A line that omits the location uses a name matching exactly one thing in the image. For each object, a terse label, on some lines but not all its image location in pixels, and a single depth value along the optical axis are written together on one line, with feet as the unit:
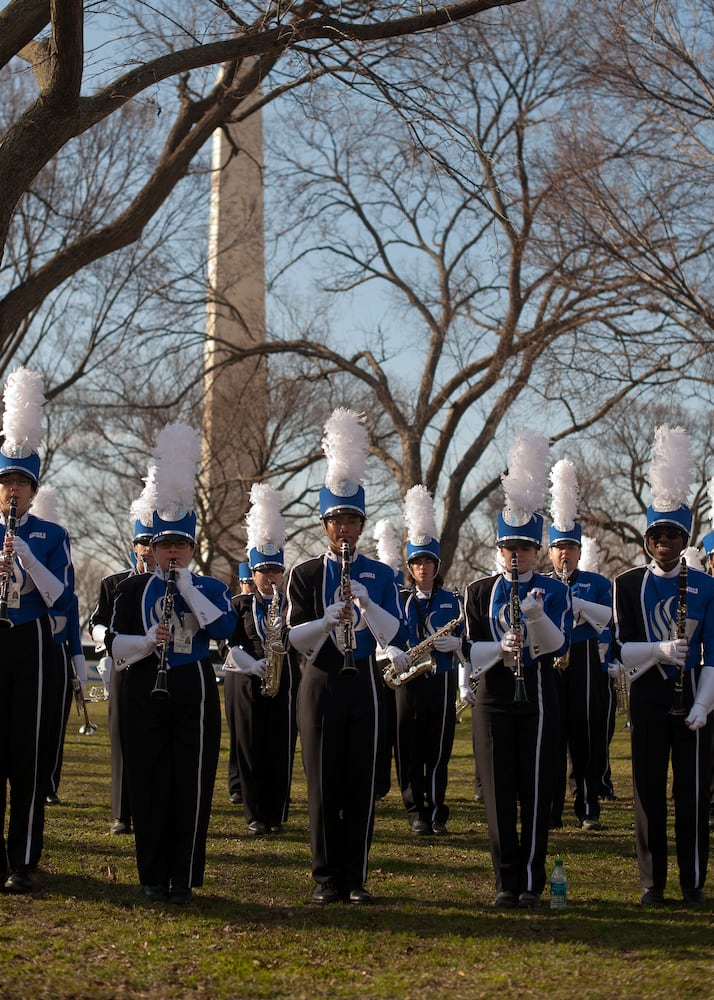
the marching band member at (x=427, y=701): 68.38
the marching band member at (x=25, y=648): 47.01
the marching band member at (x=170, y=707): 46.68
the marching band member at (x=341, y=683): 47.03
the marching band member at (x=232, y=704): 71.20
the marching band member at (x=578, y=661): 71.67
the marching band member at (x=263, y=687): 67.31
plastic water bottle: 46.29
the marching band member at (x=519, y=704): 47.11
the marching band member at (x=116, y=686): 63.21
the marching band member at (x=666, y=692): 47.73
